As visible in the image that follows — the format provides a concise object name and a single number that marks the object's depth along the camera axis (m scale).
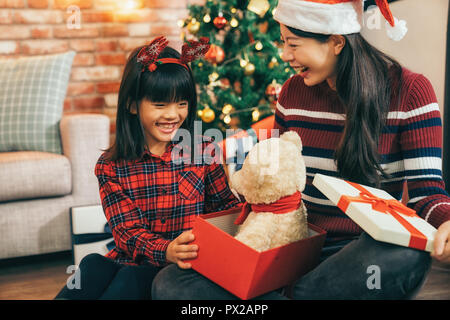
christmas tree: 2.14
